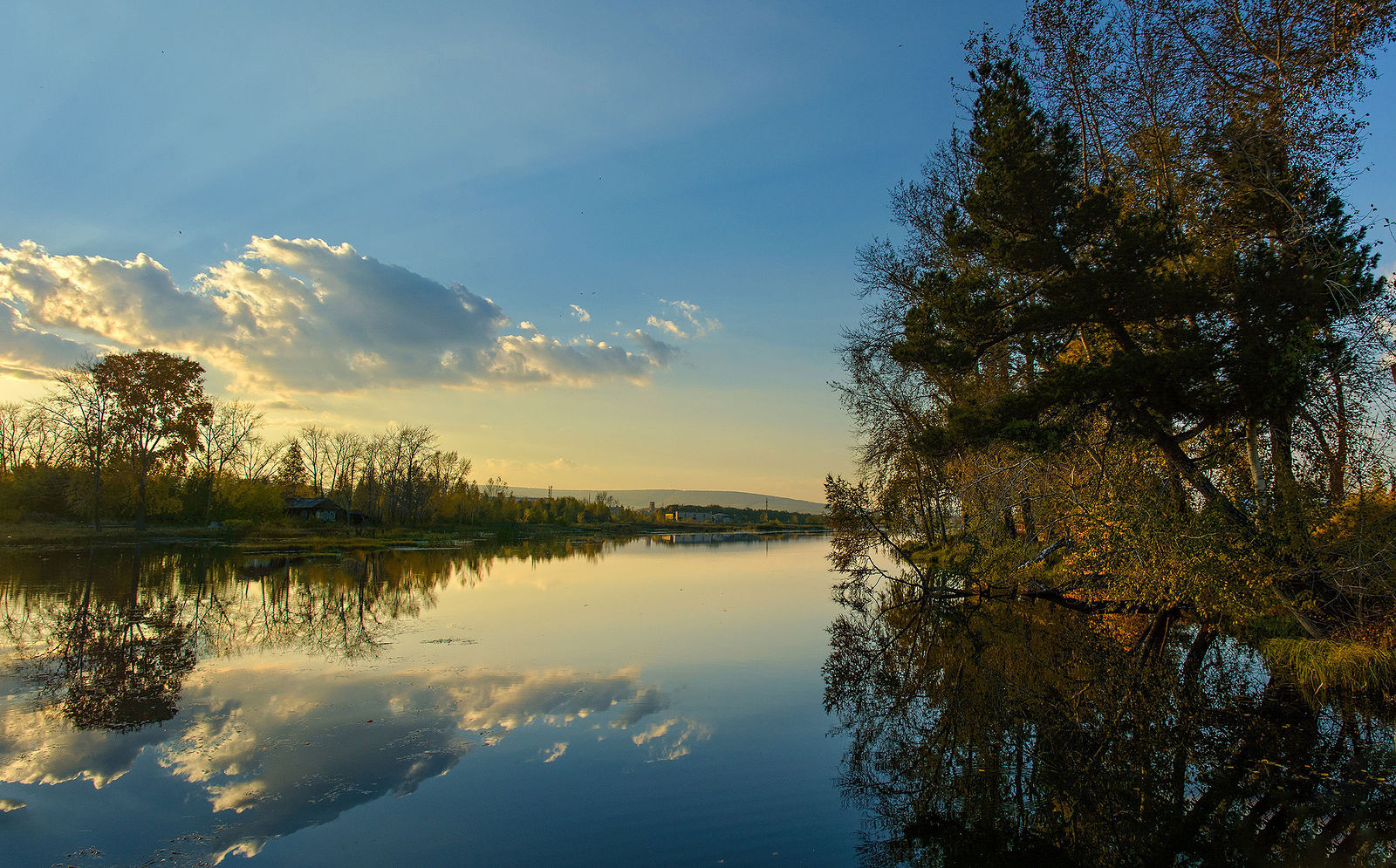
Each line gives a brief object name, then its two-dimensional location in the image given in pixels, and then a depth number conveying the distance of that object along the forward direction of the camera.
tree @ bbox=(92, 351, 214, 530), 45.66
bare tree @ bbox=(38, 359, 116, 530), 43.50
